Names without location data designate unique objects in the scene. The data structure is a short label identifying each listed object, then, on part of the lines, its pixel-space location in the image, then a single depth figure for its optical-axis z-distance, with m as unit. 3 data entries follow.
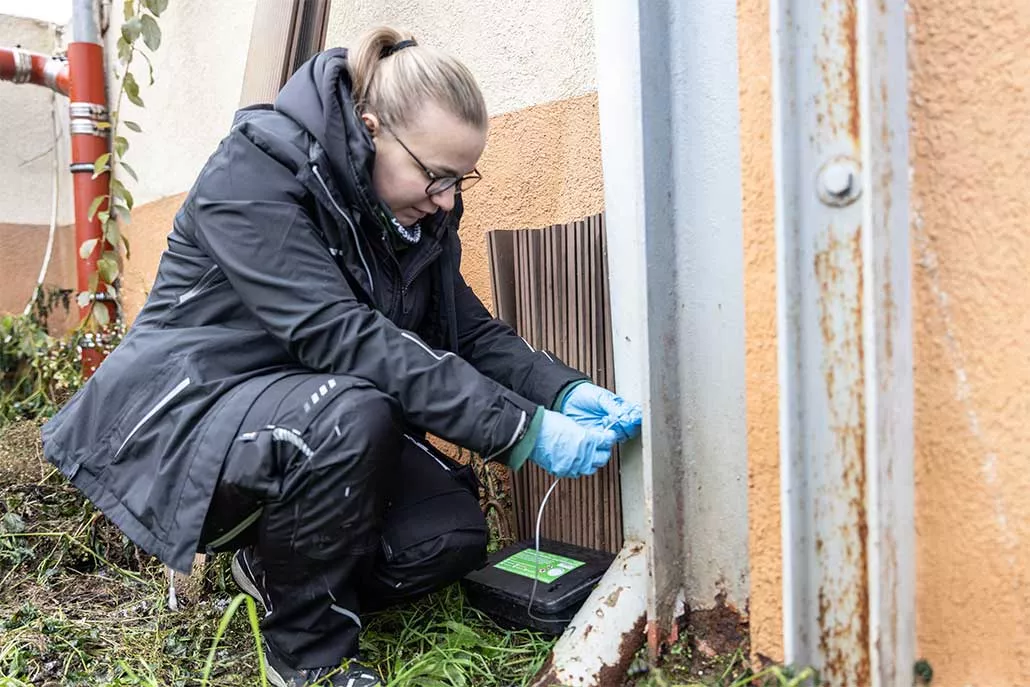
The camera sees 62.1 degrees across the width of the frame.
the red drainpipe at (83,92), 4.07
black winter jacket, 1.67
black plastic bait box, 1.77
